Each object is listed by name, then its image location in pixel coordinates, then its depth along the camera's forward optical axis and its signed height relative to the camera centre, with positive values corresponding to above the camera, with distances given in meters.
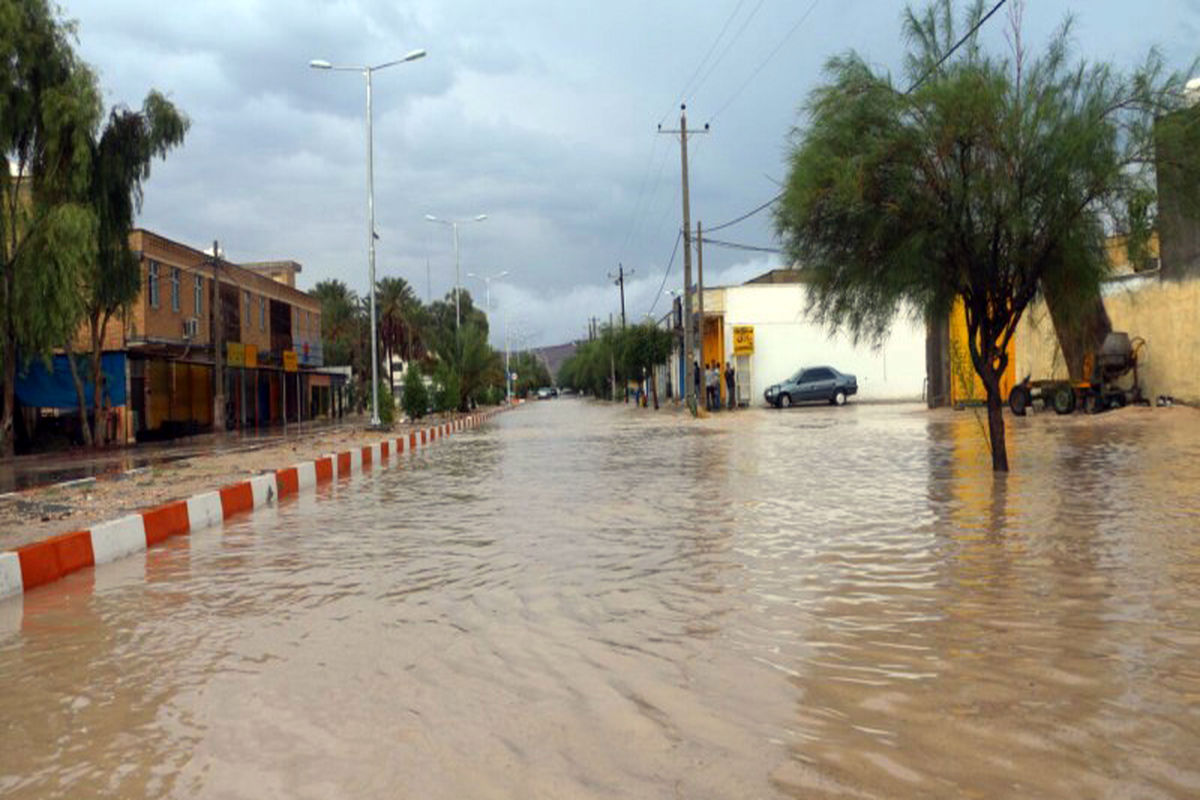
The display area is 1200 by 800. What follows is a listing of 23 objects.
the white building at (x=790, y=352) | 48.06 +1.42
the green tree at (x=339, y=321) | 69.50 +5.25
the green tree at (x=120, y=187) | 27.58 +5.86
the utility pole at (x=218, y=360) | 36.47 +1.40
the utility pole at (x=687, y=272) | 36.78 +4.15
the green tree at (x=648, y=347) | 62.72 +2.48
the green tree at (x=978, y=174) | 11.23 +2.30
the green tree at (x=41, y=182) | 24.02 +5.51
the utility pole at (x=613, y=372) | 87.41 +1.44
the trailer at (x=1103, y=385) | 23.11 -0.23
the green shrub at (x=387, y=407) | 31.81 -0.43
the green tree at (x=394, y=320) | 61.12 +4.47
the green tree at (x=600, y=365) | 83.81 +2.39
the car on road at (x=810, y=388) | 43.59 -0.24
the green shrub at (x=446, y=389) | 45.72 +0.14
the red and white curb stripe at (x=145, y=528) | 7.17 -1.16
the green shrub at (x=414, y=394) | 39.75 -0.04
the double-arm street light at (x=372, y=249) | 30.30 +4.50
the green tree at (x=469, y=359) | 52.50 +1.69
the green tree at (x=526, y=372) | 151.88 +3.00
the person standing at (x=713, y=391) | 41.97 -0.24
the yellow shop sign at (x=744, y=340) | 47.22 +2.07
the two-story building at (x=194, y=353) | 33.75 +1.78
